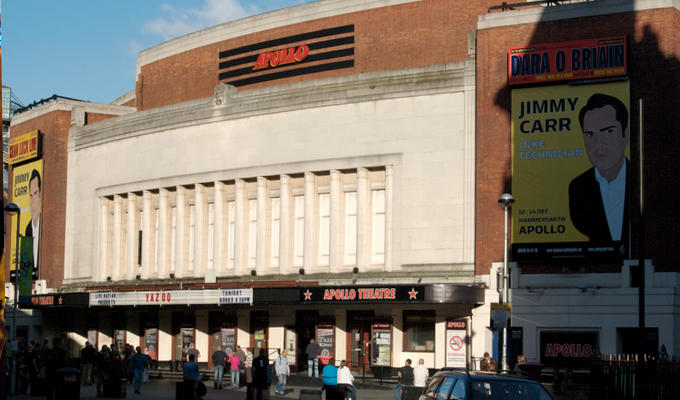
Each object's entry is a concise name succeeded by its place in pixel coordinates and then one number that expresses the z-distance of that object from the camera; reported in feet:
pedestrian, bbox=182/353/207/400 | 93.97
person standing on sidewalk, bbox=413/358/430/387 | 104.17
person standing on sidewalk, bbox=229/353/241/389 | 126.72
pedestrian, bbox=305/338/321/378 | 137.80
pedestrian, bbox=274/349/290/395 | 118.21
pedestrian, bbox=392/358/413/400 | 108.37
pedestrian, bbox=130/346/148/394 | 118.66
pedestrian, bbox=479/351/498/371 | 98.49
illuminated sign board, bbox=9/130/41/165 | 202.69
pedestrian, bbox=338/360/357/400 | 88.02
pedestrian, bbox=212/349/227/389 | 127.13
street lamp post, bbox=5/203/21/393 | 111.34
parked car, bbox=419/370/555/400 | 54.29
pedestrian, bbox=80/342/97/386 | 125.70
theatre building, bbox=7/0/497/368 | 140.05
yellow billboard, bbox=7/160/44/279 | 200.95
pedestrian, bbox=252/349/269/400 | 89.66
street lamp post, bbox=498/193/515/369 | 105.70
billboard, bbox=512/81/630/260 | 125.70
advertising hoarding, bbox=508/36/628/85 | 126.52
